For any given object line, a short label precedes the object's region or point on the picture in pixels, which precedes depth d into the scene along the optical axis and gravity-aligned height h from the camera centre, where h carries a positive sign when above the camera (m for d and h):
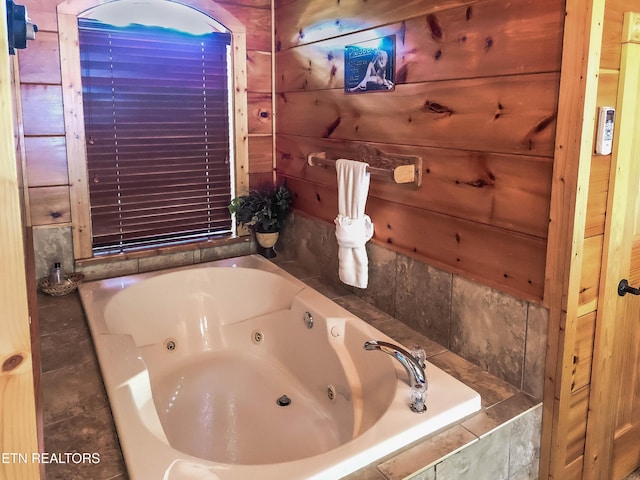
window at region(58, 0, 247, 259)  2.70 +0.07
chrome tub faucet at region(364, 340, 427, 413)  1.69 -0.71
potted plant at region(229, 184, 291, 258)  3.08 -0.37
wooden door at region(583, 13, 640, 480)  1.63 -0.57
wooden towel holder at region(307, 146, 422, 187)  2.10 -0.08
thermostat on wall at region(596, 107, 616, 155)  1.56 +0.05
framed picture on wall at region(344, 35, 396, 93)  2.22 +0.35
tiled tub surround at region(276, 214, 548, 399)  1.80 -0.63
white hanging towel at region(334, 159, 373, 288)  2.29 -0.33
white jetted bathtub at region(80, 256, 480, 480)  1.51 -0.88
